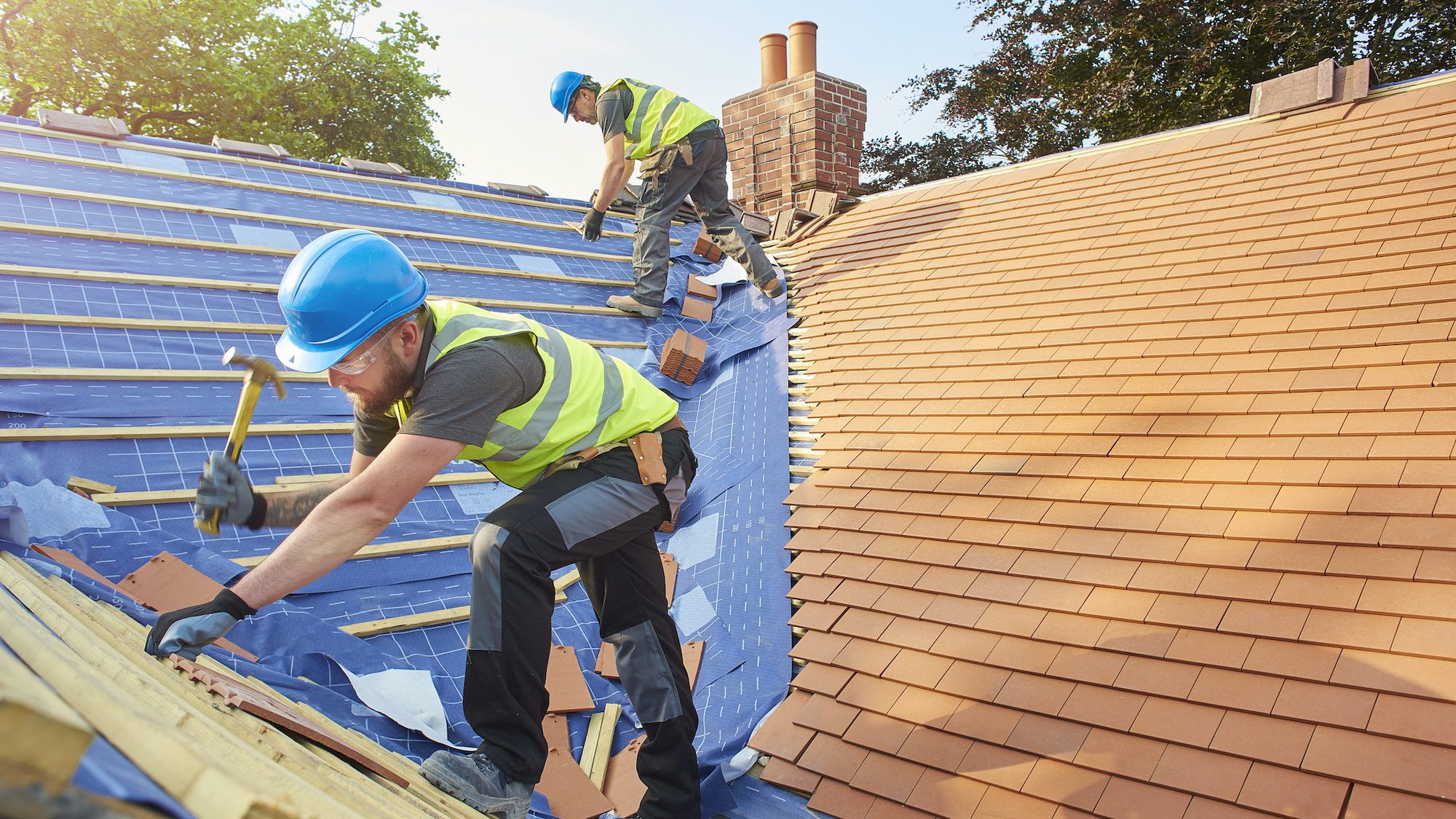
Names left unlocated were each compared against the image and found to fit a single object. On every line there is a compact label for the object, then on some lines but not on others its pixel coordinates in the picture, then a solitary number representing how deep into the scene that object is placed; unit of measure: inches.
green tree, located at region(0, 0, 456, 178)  684.1
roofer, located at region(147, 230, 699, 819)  77.8
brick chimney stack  306.7
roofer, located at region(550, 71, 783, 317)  214.1
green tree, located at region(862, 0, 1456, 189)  476.7
